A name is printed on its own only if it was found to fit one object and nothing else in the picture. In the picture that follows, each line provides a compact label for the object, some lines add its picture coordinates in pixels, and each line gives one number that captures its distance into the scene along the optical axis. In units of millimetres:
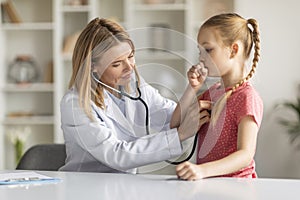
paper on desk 1499
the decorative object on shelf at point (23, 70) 4715
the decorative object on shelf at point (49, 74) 4715
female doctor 1527
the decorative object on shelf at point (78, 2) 4590
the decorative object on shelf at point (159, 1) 4548
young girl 1544
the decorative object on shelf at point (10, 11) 4664
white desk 1317
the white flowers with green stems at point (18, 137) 4613
